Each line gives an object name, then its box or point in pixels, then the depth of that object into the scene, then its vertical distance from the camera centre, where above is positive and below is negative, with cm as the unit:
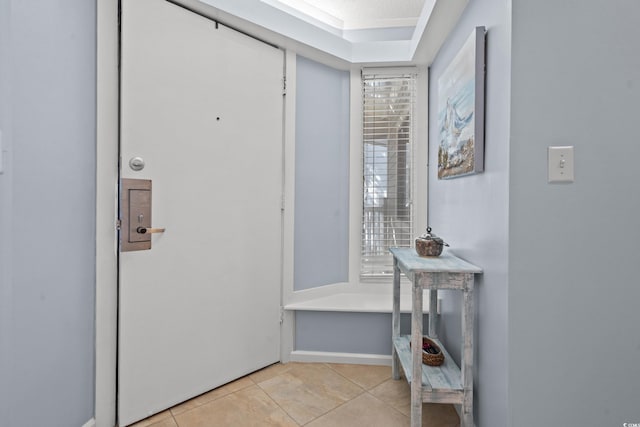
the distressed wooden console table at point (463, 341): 134 -55
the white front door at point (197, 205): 151 +4
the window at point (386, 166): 234 +35
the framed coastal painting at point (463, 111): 133 +49
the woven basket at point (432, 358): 158 -72
